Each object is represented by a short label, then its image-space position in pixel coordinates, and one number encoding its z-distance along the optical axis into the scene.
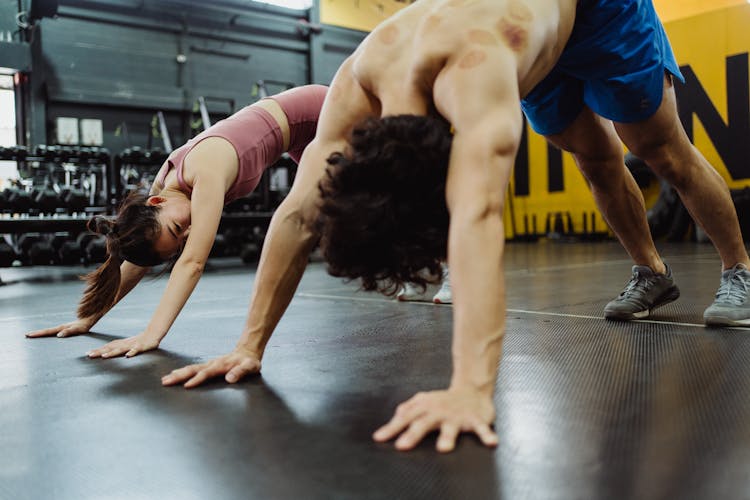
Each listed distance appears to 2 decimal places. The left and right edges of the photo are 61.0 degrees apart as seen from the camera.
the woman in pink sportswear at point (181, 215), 1.63
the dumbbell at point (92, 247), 5.17
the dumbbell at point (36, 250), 5.28
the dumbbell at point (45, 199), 5.06
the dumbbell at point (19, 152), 5.07
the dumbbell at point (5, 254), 4.66
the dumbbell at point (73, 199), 5.22
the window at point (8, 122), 6.79
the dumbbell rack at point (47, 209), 4.41
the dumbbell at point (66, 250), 5.34
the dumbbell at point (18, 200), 4.93
